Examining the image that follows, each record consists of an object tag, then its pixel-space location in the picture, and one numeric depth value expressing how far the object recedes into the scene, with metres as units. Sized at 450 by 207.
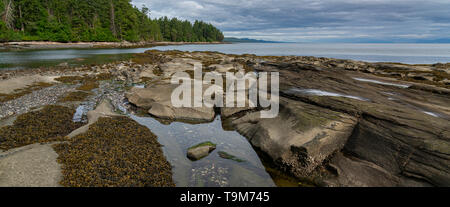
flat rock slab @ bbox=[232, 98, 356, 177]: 8.36
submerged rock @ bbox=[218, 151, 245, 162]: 9.38
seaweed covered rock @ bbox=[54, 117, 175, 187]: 6.85
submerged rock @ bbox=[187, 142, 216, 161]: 9.28
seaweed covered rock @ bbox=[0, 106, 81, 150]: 9.33
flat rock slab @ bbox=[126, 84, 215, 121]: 14.10
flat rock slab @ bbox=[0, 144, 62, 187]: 6.29
